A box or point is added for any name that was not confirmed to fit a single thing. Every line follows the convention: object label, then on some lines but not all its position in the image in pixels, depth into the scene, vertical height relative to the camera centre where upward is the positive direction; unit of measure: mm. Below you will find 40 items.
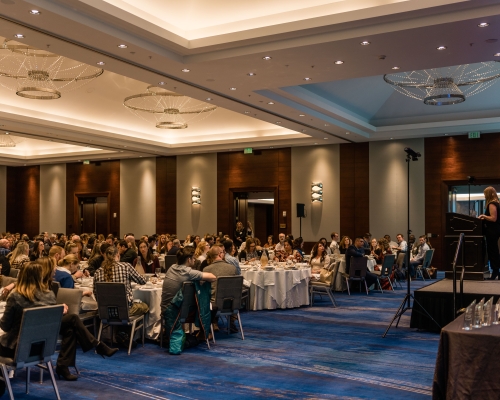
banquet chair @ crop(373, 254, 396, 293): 12398 -1090
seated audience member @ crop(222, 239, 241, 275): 8680 -518
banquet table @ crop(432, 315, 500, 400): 3977 -1028
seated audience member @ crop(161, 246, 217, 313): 6879 -654
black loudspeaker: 17562 +319
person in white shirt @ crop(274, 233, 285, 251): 13830 -599
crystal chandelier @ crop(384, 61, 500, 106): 11023 +3076
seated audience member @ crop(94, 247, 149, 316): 6875 -631
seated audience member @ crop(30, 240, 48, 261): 11512 -514
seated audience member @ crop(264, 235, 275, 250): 14945 -656
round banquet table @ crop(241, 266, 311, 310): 10094 -1168
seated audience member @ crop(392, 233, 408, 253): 15060 -679
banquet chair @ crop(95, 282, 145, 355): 6566 -957
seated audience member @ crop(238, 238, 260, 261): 11648 -610
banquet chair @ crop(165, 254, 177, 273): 11250 -738
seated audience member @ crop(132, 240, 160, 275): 10406 -694
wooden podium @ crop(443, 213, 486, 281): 8422 -333
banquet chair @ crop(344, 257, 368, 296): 11719 -995
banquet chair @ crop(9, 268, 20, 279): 8352 -720
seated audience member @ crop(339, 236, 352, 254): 13859 -607
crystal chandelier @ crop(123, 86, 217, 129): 12404 +2811
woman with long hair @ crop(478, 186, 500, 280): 8172 -81
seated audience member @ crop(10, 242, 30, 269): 9086 -495
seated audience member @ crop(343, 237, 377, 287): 11859 -724
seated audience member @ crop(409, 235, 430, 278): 14680 -897
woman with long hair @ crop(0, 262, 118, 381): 4801 -858
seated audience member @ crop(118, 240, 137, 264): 9438 -555
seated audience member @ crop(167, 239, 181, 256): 11782 -599
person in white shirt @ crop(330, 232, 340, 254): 13844 -626
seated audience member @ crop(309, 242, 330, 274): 11461 -788
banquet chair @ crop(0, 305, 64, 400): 4531 -930
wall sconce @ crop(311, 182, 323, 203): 17938 +882
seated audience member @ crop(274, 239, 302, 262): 12059 -729
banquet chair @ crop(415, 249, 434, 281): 14727 -1155
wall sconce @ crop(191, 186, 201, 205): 19906 +919
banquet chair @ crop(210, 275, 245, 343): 7375 -962
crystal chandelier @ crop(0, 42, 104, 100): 9509 +2900
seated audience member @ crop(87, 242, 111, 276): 9172 -645
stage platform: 7664 -1135
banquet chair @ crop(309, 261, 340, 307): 10234 -1245
